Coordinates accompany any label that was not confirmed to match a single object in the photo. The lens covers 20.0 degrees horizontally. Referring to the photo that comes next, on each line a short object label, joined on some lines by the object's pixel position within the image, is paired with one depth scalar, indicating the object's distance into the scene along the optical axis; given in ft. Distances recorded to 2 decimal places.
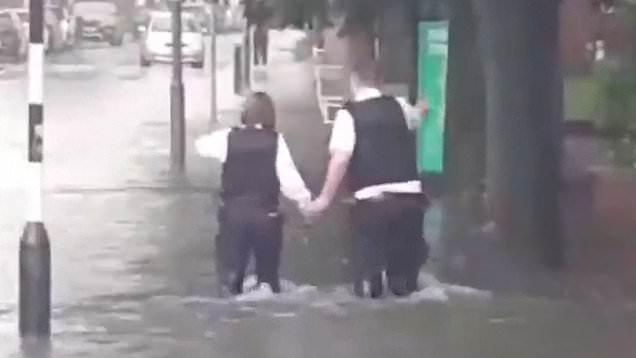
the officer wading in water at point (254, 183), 42.39
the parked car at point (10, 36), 173.88
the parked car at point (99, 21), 237.45
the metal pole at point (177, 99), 77.82
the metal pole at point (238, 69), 119.85
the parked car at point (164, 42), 168.45
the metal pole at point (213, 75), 104.01
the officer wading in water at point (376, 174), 41.52
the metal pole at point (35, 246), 37.42
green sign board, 69.77
